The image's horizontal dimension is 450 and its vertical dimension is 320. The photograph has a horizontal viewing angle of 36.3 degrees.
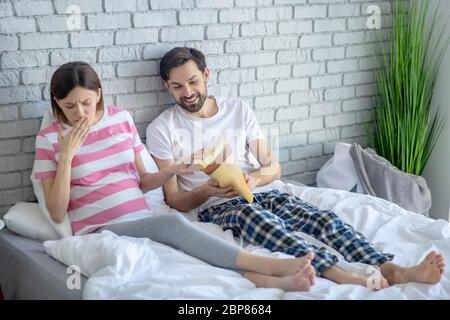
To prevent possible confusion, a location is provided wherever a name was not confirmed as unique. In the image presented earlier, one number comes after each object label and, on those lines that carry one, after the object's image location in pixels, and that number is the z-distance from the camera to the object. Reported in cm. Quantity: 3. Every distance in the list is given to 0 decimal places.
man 232
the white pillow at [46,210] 259
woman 242
